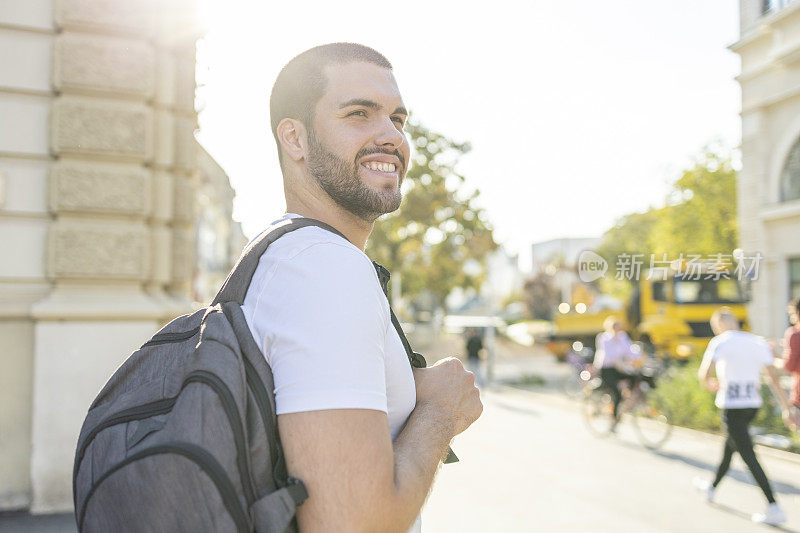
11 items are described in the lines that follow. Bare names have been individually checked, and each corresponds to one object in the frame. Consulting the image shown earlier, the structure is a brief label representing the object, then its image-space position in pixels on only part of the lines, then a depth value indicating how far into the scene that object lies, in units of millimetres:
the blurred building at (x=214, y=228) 38281
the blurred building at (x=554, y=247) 49931
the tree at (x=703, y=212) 29047
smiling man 1078
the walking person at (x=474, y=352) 18922
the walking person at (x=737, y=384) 6684
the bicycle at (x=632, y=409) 10141
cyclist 11016
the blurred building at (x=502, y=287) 88938
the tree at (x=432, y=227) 25938
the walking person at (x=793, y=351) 7305
